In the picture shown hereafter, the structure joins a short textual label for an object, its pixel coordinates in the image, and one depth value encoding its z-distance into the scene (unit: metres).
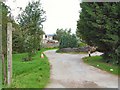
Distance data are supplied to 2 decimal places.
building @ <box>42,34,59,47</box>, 32.22
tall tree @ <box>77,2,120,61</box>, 8.34
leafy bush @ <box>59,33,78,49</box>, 21.91
